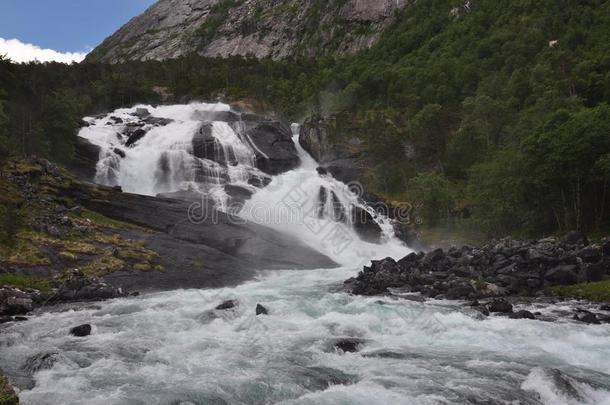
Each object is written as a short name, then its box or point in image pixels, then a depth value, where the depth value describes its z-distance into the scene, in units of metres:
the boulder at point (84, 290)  27.05
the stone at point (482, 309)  22.05
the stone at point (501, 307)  22.19
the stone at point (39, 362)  15.37
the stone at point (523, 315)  20.83
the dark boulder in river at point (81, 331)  19.52
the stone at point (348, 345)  17.23
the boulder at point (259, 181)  64.44
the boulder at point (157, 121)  84.49
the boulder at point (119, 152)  68.75
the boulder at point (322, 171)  75.94
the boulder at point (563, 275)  27.75
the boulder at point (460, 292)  26.80
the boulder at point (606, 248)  29.84
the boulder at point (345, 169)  76.00
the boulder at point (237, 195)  56.19
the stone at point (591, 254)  29.53
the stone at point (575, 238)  34.22
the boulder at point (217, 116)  99.32
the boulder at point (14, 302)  23.27
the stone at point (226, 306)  23.63
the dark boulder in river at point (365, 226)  58.06
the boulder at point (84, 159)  62.26
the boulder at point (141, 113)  95.69
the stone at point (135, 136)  75.31
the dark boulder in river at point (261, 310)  22.82
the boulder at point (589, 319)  19.86
